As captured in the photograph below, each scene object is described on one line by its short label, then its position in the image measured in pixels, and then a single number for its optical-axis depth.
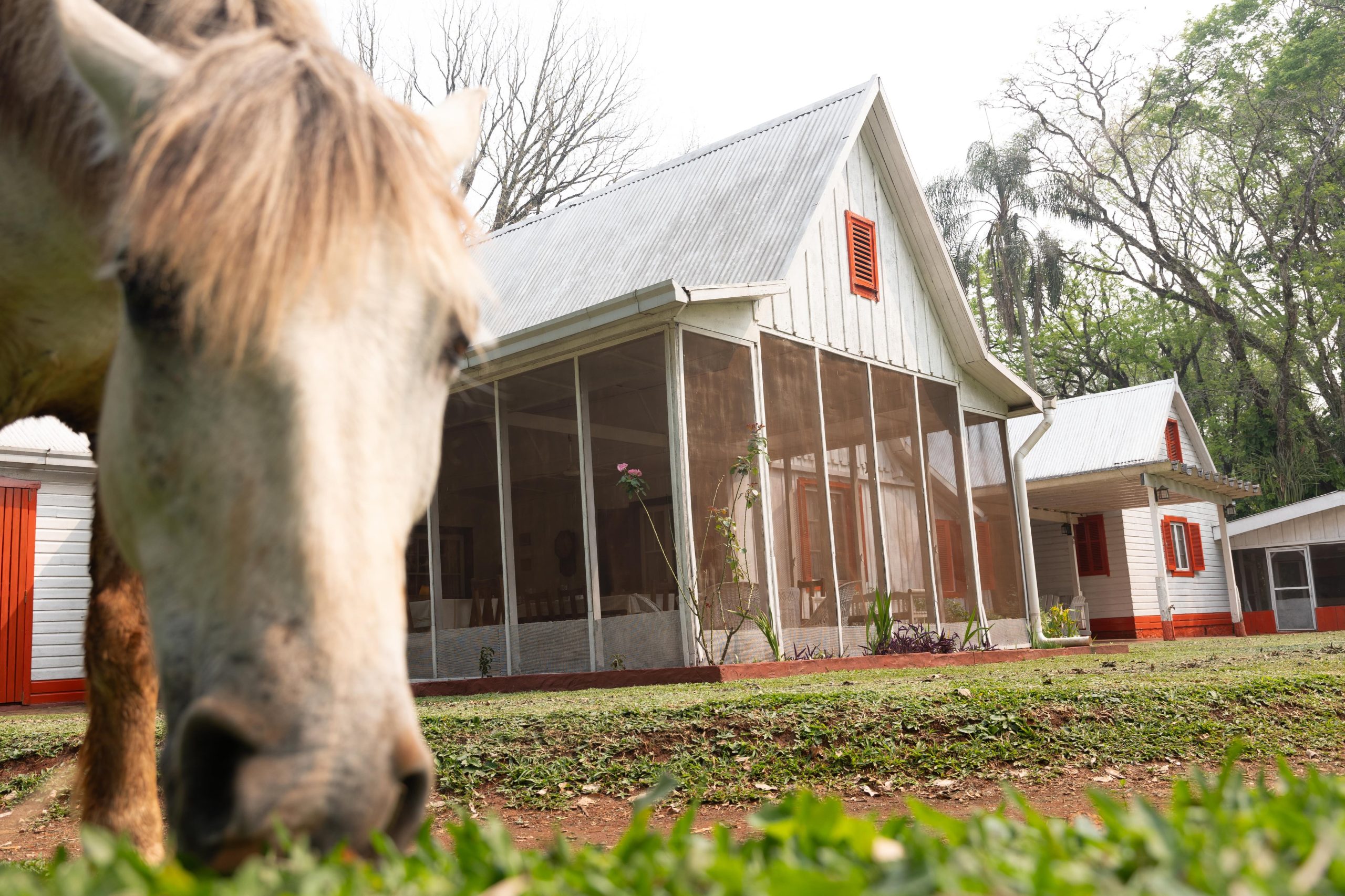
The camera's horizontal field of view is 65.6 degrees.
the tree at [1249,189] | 29.86
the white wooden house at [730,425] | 9.87
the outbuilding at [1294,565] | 27.30
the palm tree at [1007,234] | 34.88
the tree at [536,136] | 25.22
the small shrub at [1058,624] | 15.18
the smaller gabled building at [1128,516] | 21.88
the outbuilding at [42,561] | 13.12
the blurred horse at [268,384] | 1.15
